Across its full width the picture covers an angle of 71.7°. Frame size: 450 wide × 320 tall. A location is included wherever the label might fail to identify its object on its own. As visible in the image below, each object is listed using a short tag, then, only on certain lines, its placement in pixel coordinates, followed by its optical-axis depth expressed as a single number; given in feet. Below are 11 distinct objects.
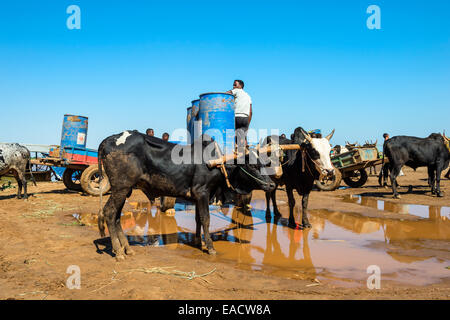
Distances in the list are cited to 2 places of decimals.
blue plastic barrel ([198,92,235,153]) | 21.50
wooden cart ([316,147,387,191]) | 43.49
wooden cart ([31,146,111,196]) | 38.83
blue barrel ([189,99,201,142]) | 23.35
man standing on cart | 23.82
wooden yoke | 18.71
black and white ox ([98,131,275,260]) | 17.51
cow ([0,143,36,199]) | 37.91
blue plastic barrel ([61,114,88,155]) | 39.55
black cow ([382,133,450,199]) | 40.78
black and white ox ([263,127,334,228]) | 22.07
